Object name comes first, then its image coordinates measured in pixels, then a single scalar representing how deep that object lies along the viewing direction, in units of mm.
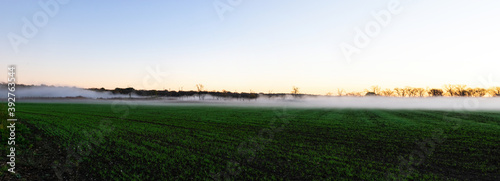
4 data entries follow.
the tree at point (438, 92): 197000
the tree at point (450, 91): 189375
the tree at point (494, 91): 186238
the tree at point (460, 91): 184875
